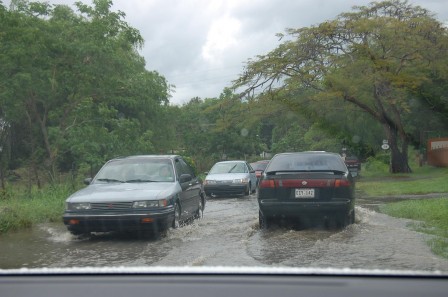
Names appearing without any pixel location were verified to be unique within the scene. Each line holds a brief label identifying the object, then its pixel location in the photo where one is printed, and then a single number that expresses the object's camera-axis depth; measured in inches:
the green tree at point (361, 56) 1041.5
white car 741.3
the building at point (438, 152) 1423.5
